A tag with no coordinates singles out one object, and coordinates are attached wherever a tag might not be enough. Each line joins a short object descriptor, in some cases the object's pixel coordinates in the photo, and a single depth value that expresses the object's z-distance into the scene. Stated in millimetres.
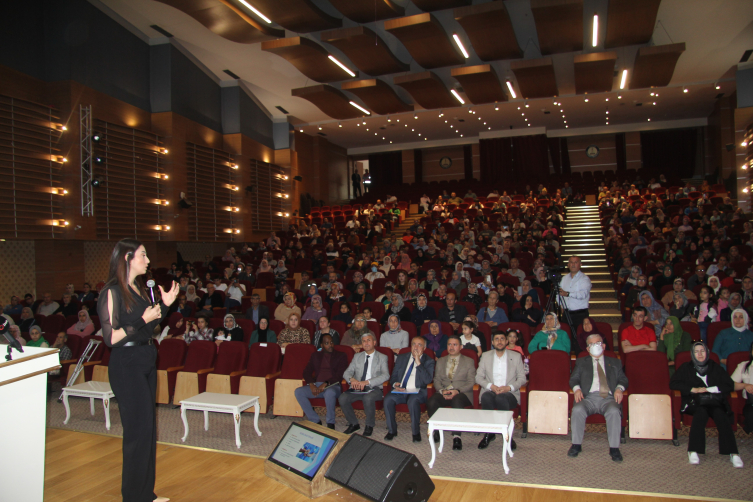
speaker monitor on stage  2604
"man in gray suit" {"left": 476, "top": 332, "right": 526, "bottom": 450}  4289
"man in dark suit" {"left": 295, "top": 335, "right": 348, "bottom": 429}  4664
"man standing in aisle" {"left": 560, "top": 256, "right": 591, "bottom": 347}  5355
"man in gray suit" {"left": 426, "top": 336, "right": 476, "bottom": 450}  4328
